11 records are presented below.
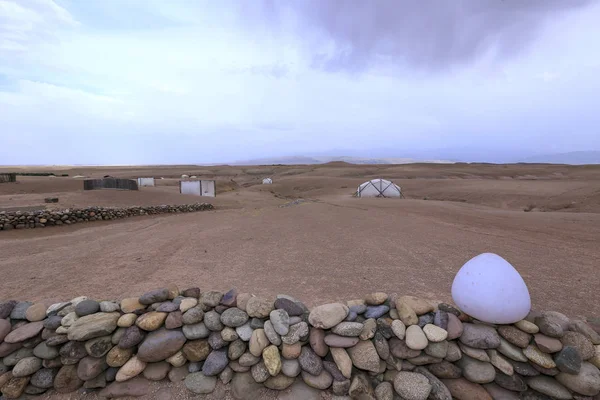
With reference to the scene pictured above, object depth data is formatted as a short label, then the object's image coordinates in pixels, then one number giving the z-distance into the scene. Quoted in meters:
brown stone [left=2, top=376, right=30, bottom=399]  3.11
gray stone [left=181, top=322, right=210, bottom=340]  3.28
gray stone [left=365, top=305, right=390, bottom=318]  3.32
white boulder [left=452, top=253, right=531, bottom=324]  2.95
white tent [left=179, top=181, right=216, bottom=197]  26.14
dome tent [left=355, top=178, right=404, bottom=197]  26.23
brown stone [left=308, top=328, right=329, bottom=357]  3.12
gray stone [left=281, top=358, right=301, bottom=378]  3.05
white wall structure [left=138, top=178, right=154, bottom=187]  32.78
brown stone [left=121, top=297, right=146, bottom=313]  3.42
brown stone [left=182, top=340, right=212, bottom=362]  3.23
